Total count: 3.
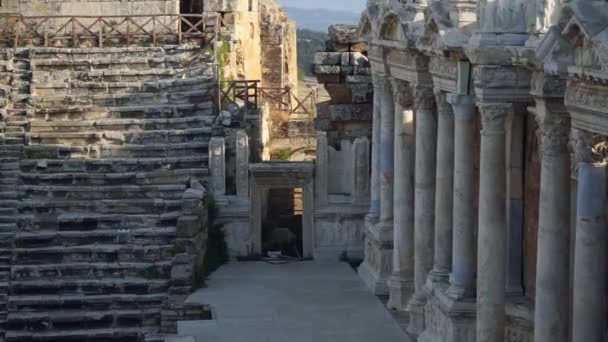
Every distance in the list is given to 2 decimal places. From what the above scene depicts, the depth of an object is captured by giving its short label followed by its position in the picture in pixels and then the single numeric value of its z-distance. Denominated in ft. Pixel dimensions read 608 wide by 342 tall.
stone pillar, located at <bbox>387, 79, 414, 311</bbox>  80.94
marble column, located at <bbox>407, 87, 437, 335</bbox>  75.51
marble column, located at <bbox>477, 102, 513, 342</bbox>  62.49
